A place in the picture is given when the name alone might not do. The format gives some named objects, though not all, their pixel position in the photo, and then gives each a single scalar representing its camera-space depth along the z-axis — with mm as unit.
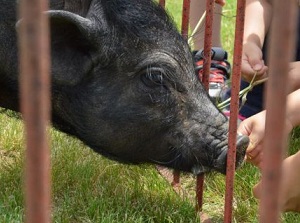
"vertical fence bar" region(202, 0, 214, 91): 2682
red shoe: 3905
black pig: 2643
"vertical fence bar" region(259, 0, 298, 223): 844
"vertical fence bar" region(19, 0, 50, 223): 848
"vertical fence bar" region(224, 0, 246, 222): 2309
